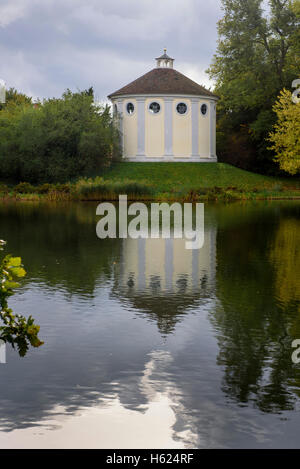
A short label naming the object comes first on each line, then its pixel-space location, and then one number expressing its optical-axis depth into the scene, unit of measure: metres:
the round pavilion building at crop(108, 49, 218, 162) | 63.06
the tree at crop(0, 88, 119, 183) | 53.91
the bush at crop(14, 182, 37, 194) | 46.89
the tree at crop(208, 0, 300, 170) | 61.88
